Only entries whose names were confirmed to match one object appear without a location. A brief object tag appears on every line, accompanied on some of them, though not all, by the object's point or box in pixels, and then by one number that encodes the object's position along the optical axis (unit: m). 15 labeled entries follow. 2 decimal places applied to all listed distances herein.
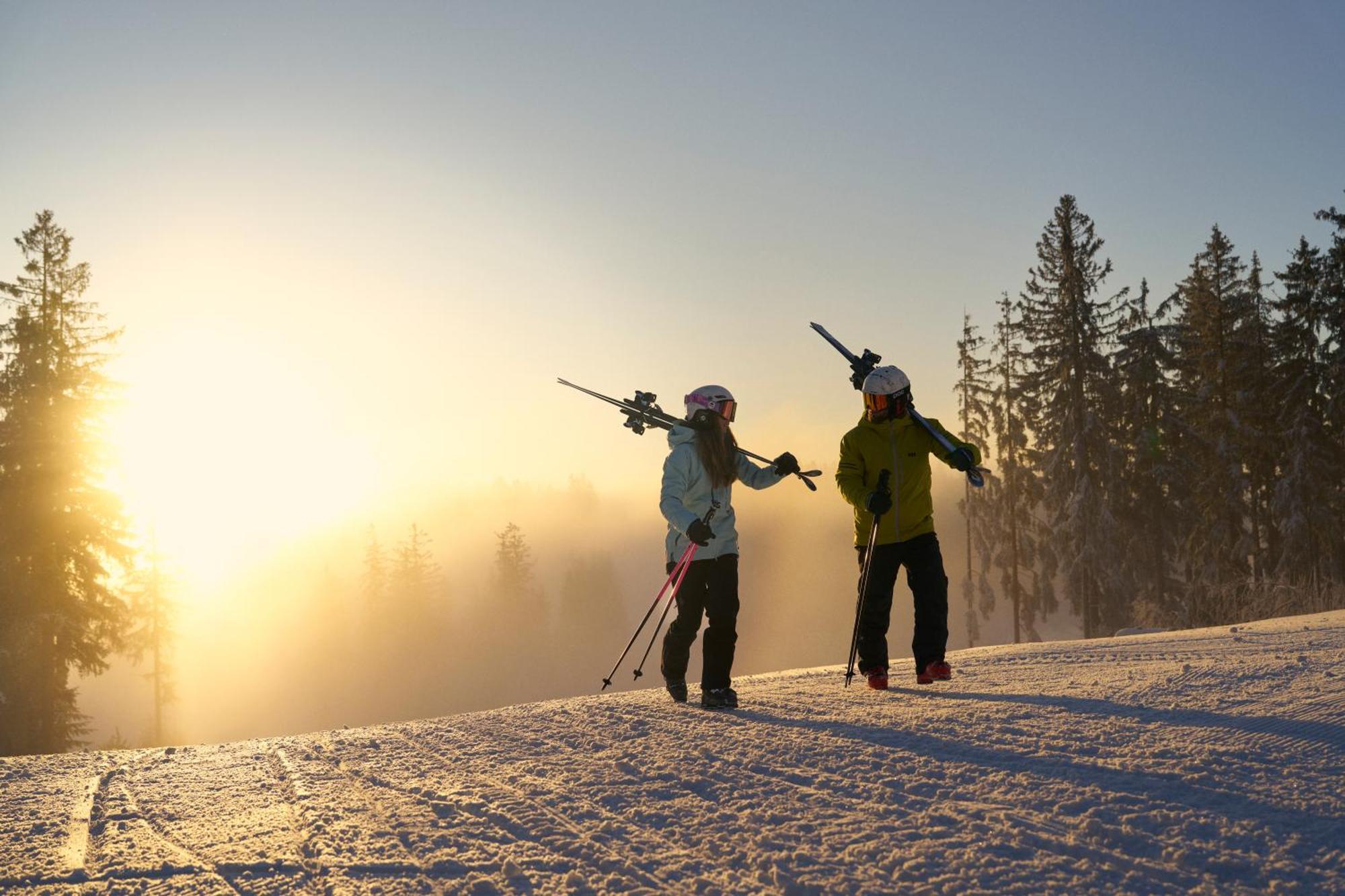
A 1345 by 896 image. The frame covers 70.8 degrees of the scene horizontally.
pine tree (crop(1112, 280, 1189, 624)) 35.41
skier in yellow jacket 6.48
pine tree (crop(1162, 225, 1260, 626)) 33.31
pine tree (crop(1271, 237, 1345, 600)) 30.59
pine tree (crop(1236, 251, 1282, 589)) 33.50
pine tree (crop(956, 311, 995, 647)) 44.22
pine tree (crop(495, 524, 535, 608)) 82.00
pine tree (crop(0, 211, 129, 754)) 21.97
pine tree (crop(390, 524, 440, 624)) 75.19
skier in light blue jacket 6.65
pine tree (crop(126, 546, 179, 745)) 35.22
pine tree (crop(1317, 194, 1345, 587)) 30.92
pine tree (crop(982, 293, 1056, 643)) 40.00
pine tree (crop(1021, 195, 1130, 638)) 32.94
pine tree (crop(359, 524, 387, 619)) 75.56
